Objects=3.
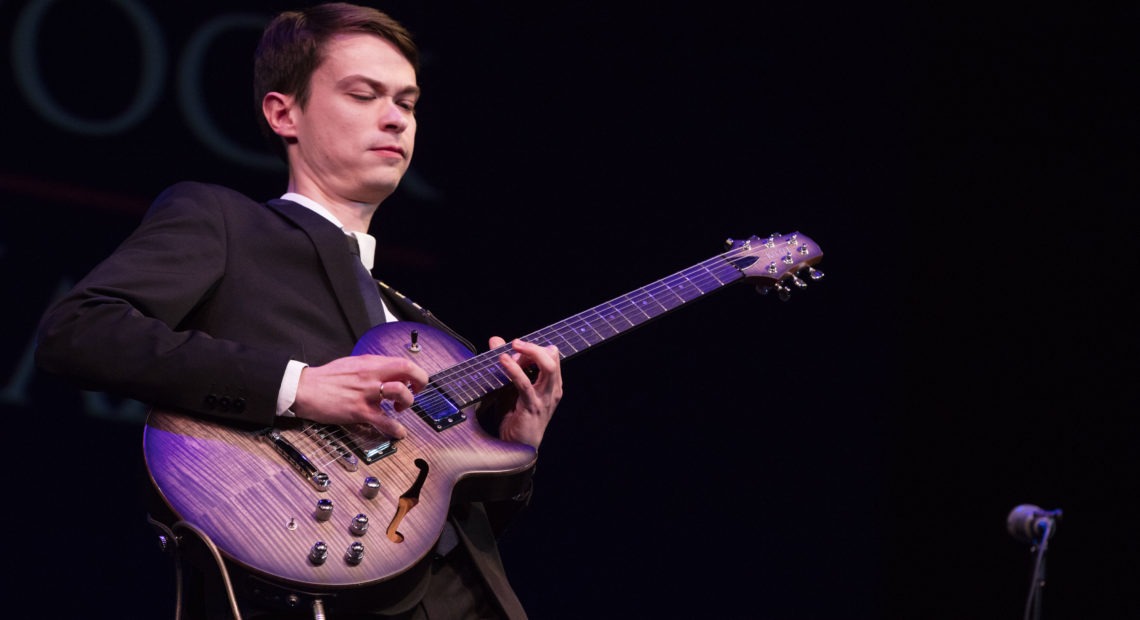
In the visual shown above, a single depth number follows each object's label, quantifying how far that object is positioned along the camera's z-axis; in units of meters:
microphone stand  6.22
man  4.01
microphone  6.40
